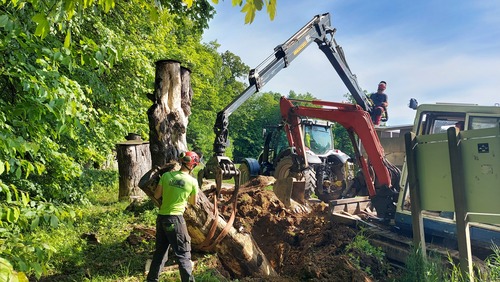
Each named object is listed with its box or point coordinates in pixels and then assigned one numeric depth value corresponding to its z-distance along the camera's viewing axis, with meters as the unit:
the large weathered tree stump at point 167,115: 4.54
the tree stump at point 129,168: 9.54
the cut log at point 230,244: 4.61
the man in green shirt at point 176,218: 4.26
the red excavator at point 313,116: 6.01
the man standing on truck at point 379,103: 9.45
